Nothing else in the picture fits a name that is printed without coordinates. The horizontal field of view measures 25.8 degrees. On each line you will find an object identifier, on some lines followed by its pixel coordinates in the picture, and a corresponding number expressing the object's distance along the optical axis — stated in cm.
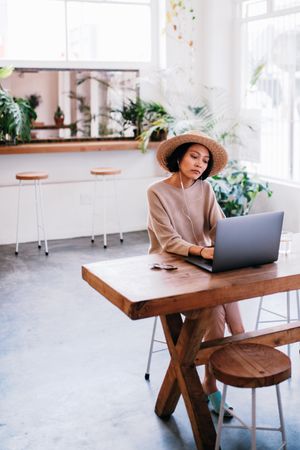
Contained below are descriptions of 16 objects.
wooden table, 233
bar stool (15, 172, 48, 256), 607
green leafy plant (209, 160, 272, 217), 627
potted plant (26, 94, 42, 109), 662
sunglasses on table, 265
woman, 299
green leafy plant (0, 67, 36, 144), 611
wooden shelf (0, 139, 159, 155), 636
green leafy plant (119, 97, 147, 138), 696
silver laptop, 248
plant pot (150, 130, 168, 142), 710
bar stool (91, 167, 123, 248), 639
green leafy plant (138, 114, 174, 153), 664
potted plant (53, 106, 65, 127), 676
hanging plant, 690
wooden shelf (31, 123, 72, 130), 671
